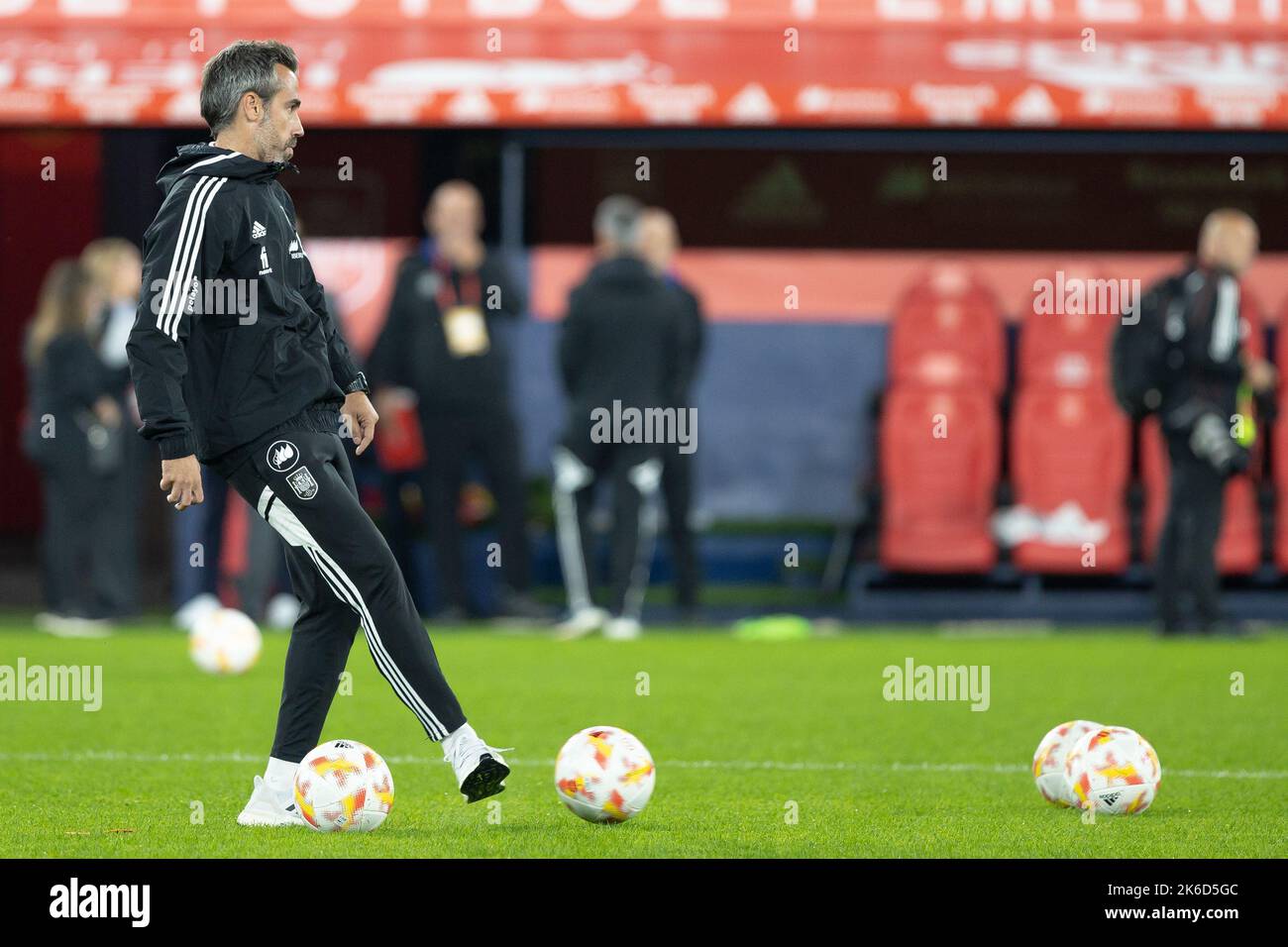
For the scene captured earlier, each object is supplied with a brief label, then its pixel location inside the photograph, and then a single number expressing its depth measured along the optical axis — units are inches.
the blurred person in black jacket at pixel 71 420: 534.9
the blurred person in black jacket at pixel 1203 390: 499.2
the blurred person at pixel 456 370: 542.3
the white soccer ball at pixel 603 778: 235.5
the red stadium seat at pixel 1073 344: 588.1
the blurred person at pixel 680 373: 539.5
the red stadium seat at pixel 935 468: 582.9
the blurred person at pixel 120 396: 534.9
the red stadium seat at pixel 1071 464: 577.9
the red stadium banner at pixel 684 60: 546.6
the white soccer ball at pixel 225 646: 419.2
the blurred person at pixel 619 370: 510.6
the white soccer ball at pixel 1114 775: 246.7
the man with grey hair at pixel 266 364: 224.8
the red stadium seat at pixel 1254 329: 571.8
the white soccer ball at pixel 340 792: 228.1
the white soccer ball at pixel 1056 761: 252.8
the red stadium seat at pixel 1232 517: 575.5
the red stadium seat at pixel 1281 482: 575.5
